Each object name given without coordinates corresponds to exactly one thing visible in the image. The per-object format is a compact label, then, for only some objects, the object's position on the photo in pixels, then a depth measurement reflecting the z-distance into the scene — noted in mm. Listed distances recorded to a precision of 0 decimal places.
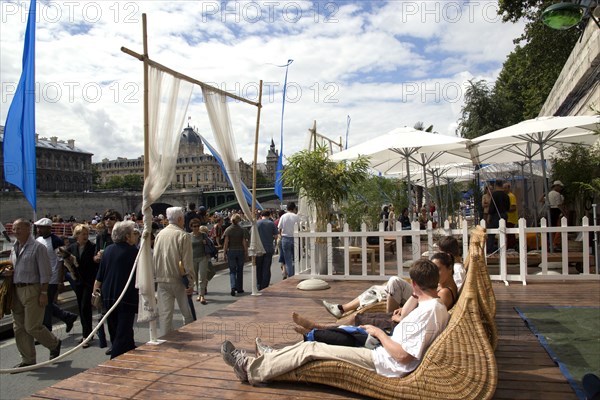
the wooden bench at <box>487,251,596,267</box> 7639
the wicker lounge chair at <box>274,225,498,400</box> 2905
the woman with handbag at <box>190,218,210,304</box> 8742
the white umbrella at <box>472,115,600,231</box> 7785
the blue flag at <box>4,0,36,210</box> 5570
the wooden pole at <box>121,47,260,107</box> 4895
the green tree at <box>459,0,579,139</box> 19125
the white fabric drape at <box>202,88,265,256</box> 6516
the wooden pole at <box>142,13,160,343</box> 4932
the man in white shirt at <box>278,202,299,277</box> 9906
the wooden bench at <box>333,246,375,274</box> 8508
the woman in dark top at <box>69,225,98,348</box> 6402
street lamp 5141
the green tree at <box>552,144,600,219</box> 9555
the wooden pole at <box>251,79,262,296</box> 7320
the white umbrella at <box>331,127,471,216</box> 8453
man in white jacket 5379
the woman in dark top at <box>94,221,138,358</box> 4945
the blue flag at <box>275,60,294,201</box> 11078
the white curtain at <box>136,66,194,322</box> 4875
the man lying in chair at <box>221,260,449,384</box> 3037
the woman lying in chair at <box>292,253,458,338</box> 3561
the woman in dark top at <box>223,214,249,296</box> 9375
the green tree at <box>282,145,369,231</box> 8461
